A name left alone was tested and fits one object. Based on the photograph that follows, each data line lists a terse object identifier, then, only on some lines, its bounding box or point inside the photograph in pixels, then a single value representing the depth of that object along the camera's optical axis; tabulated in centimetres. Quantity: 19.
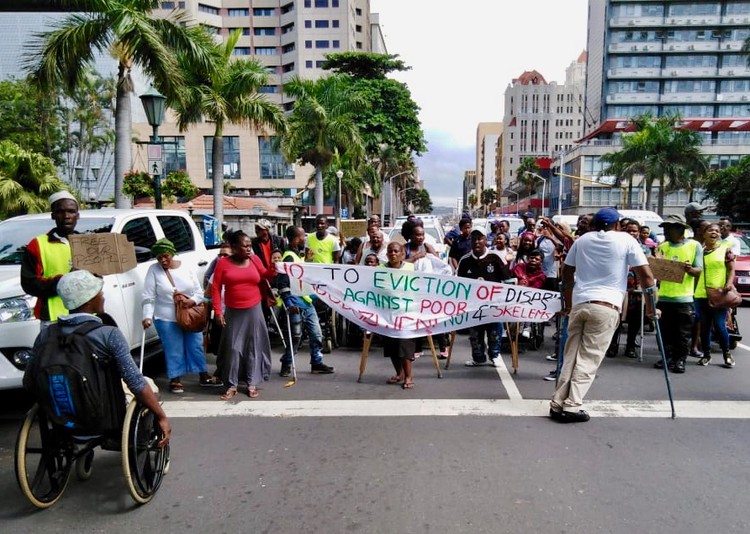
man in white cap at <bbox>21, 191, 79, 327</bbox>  438
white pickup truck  470
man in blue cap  488
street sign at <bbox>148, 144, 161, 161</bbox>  1116
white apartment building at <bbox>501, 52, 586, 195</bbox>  15025
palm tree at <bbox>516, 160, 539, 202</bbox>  9450
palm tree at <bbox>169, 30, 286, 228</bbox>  1691
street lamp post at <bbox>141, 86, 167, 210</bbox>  1113
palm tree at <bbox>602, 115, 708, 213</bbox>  4016
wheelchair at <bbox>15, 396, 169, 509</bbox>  315
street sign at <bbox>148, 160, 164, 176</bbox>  1125
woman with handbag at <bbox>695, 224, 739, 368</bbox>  691
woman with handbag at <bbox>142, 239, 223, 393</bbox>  559
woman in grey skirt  566
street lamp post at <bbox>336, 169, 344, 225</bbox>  3197
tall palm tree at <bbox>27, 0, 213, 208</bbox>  1200
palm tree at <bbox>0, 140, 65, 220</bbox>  1769
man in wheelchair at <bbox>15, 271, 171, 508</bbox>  303
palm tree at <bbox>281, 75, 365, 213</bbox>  2348
